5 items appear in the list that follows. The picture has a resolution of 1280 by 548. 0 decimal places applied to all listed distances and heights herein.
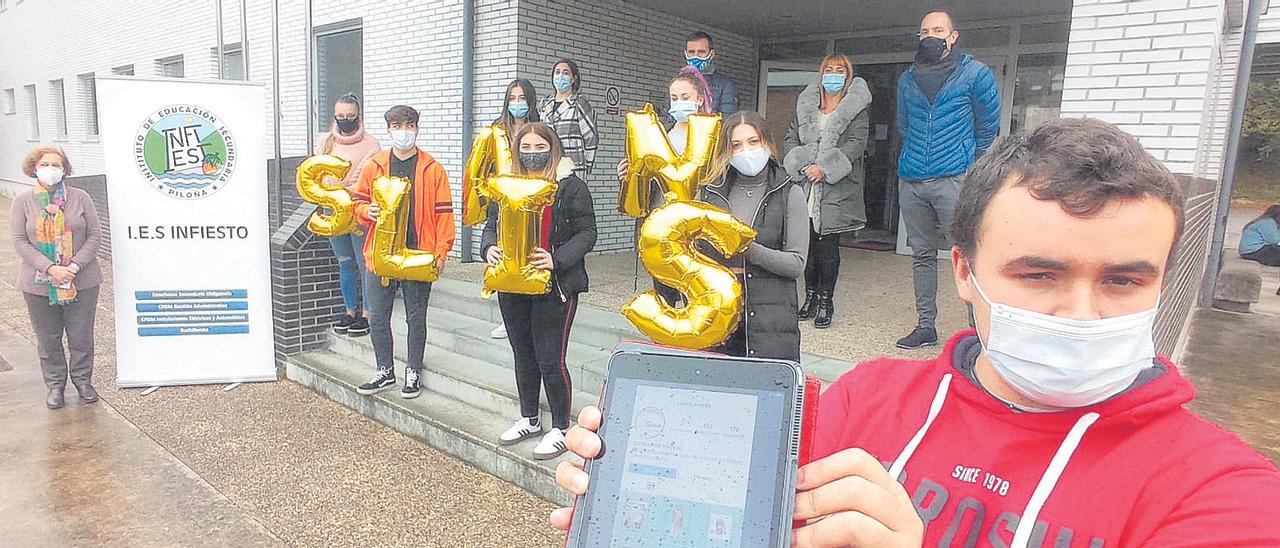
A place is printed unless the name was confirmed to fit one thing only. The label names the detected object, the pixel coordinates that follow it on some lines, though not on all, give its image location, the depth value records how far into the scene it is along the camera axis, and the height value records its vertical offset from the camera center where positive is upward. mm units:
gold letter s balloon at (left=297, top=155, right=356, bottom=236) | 4438 -240
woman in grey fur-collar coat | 4816 +75
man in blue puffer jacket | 4160 +250
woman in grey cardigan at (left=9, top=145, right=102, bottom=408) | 5078 -769
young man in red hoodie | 929 -332
